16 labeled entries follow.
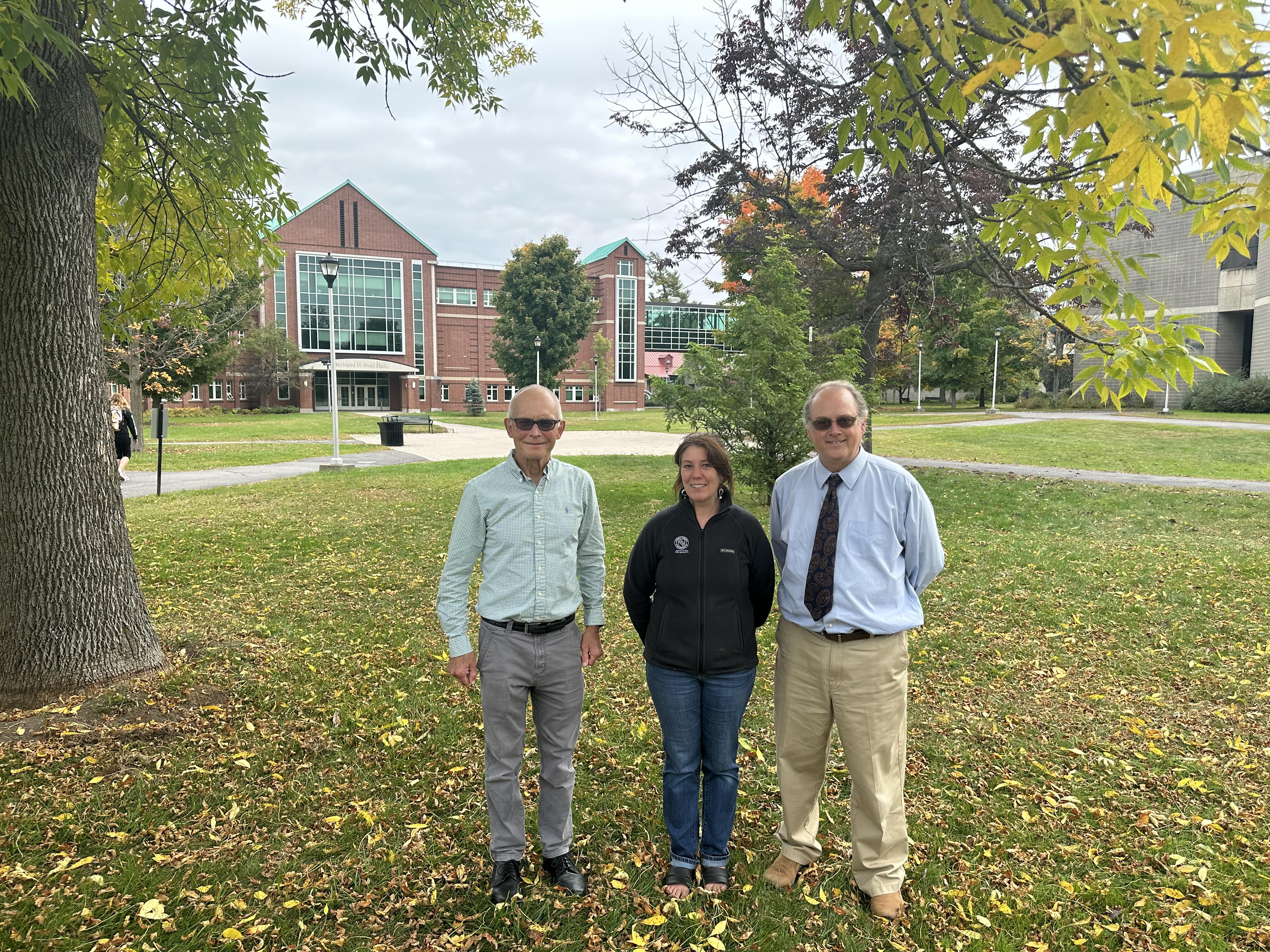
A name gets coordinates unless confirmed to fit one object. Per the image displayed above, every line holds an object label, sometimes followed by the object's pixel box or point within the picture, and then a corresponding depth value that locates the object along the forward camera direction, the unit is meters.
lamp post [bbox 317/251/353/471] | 18.27
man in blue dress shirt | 2.83
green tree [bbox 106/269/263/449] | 23.06
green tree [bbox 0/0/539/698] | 4.33
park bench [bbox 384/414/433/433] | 35.34
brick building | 54.19
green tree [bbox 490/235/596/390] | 50.81
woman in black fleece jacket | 2.88
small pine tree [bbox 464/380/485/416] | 53.03
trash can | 25.53
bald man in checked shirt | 2.95
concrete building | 40.72
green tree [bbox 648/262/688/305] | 55.41
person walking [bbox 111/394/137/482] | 12.55
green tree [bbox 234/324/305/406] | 50.09
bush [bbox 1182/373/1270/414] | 35.75
